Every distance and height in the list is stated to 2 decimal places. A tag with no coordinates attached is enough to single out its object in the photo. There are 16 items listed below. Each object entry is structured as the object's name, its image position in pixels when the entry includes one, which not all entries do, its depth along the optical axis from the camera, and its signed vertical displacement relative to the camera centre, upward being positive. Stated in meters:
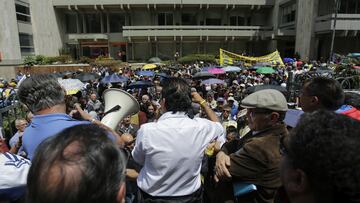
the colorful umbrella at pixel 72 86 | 8.17 -1.21
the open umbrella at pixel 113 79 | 11.91 -1.42
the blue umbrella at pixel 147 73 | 16.22 -1.57
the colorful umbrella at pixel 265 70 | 15.24 -1.30
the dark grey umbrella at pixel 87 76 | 15.15 -1.69
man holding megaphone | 2.00 -0.47
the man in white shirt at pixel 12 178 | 1.54 -0.72
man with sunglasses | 1.93 -0.73
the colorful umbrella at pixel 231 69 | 16.14 -1.31
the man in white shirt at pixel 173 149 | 2.29 -0.84
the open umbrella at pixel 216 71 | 15.77 -1.40
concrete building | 33.03 +2.32
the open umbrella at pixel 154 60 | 29.52 -1.49
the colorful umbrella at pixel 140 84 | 11.24 -1.53
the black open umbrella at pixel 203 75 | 13.85 -1.42
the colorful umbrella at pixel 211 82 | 12.40 -1.57
